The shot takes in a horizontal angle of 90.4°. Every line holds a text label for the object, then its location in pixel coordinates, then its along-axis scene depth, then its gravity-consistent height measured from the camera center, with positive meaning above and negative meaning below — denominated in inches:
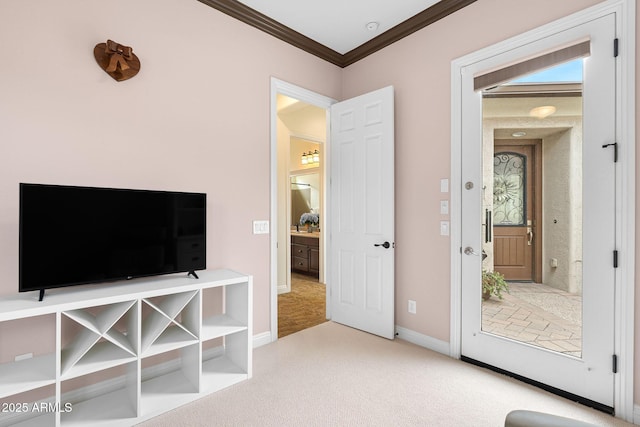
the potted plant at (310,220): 247.8 -5.4
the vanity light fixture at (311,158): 235.8 +41.8
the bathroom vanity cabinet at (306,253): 225.0 -29.9
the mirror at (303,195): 260.7 +15.4
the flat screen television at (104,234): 65.9 -5.2
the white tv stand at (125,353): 65.2 -32.4
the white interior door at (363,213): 119.2 +0.1
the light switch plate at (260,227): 113.1 -5.1
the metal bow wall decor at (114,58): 79.2 +39.2
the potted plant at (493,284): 95.8 -21.5
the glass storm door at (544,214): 76.3 +0.0
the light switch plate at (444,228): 106.3 -4.9
